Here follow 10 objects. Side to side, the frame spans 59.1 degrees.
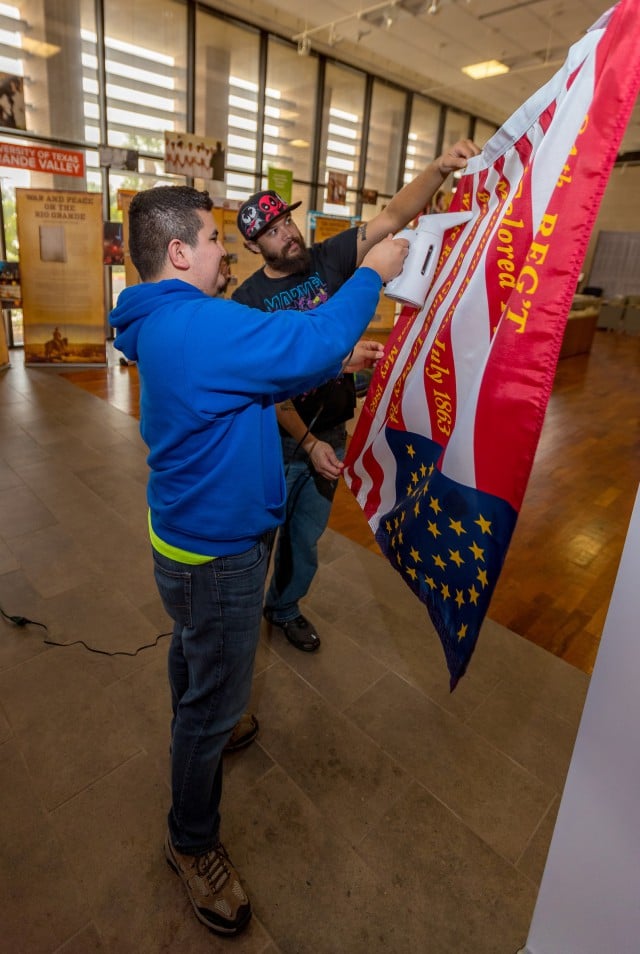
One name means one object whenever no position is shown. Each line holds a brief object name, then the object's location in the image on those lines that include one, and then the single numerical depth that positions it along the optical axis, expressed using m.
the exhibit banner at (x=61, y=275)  6.45
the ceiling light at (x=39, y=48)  6.76
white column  0.93
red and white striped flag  0.84
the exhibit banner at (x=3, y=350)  6.49
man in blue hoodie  1.03
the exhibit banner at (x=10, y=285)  6.49
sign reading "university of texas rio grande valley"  6.74
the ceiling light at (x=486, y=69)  8.91
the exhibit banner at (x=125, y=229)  7.02
